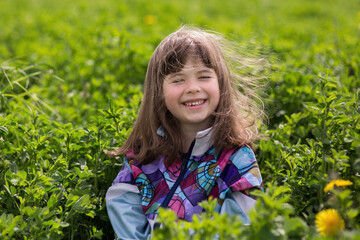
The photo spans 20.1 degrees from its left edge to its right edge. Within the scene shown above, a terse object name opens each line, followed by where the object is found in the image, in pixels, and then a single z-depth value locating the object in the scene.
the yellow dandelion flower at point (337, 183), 1.64
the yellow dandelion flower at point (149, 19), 3.67
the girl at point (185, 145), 1.80
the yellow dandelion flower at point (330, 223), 1.60
